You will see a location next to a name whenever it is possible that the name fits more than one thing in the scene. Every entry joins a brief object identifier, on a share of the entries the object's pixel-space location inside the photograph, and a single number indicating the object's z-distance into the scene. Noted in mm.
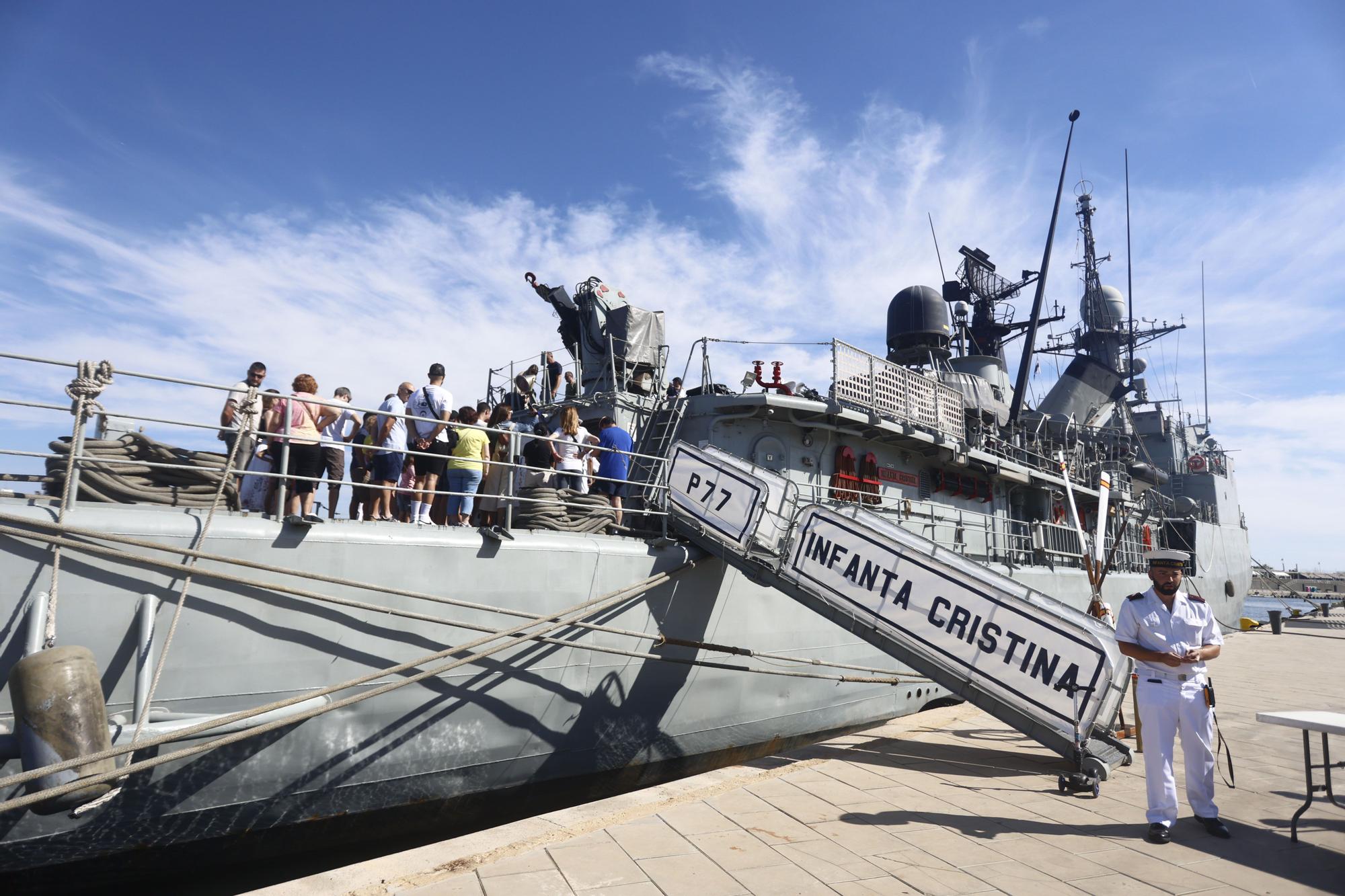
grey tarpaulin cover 10734
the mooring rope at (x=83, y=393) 4289
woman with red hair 5496
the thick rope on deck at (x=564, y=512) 6586
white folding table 3822
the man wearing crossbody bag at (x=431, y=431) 6547
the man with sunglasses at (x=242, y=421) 4785
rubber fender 3697
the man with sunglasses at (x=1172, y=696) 4035
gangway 5430
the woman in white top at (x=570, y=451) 7262
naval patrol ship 4309
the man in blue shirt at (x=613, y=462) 7719
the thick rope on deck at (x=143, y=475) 4672
